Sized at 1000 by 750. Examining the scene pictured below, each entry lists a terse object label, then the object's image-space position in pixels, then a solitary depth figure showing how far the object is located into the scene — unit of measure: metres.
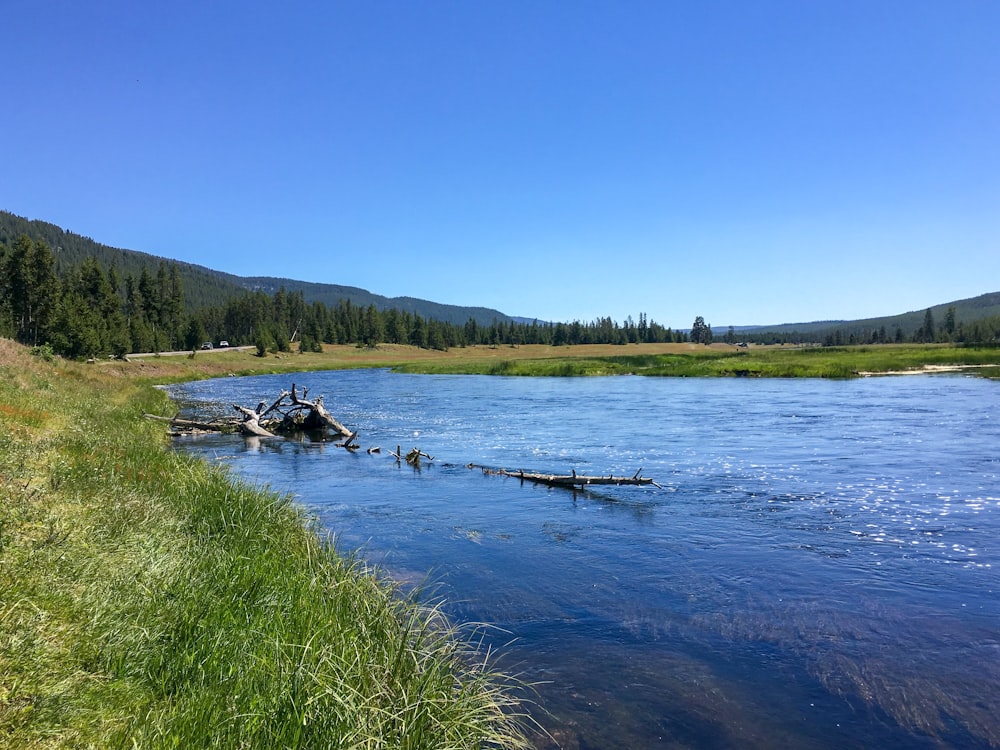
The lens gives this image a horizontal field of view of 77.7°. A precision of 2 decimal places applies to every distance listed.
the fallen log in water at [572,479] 17.94
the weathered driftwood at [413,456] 22.22
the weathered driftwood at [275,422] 28.89
